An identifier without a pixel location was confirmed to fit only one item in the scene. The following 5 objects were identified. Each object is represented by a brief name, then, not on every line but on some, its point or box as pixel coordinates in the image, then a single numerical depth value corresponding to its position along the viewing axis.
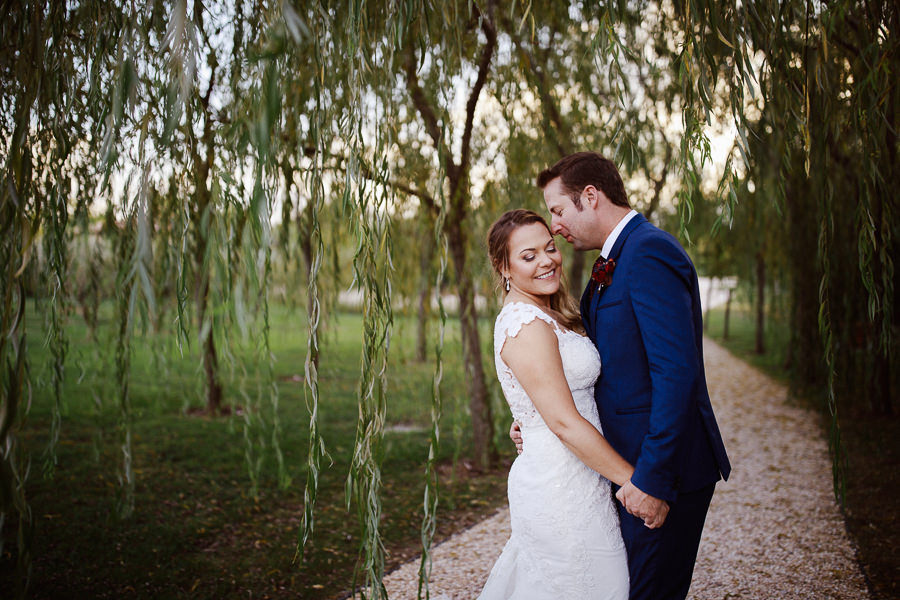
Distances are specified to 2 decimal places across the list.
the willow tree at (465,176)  3.55
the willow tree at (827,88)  1.68
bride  1.59
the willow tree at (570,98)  4.15
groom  1.45
